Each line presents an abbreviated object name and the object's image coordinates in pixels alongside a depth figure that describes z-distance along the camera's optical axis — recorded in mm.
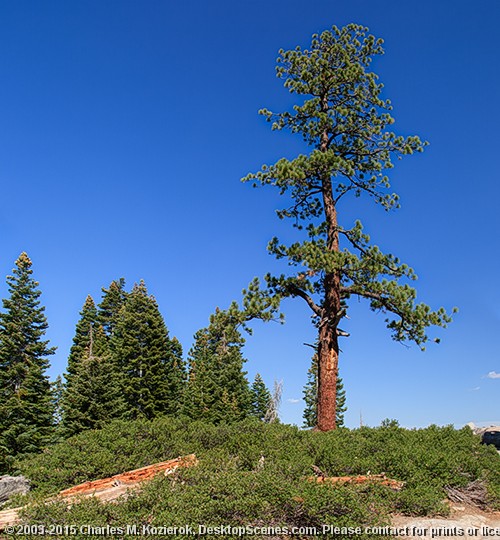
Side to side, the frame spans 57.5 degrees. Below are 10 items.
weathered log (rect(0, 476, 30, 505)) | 9531
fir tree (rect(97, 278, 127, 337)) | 44281
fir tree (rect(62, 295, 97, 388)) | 39125
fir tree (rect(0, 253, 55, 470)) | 27375
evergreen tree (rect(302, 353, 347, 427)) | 50312
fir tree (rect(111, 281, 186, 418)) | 34406
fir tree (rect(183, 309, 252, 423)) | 38062
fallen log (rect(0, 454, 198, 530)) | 7872
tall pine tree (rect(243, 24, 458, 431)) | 13828
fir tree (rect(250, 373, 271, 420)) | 57656
